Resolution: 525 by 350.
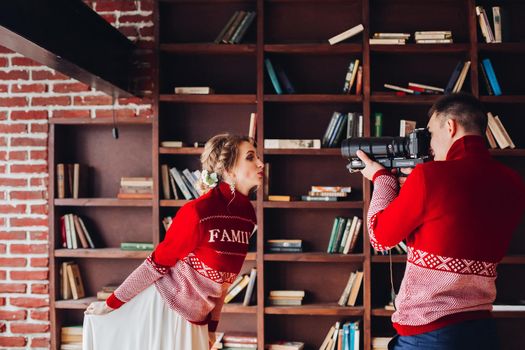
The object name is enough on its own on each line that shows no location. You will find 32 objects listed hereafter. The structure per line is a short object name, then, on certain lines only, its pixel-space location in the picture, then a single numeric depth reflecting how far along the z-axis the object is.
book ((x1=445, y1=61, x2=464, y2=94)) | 3.39
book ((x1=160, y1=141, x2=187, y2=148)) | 3.46
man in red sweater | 1.67
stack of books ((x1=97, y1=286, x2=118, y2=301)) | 3.51
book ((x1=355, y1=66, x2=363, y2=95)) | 3.41
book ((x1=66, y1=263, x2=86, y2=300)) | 3.56
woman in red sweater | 2.20
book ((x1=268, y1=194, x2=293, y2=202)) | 3.42
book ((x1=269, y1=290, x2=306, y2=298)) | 3.46
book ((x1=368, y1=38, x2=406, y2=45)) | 3.39
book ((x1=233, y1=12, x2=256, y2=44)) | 3.46
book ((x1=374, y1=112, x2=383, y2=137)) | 3.42
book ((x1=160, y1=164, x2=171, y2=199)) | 3.49
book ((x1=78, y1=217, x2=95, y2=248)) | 3.58
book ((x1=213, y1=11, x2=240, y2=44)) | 3.46
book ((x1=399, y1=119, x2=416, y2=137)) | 3.41
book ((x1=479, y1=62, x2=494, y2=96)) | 3.38
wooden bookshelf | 3.39
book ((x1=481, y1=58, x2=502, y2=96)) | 3.36
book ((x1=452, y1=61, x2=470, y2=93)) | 3.38
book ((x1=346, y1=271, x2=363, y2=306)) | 3.40
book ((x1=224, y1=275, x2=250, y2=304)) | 3.46
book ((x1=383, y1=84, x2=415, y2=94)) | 3.43
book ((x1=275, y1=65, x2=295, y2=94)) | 3.47
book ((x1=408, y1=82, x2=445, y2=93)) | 3.42
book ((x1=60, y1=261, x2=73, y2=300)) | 3.55
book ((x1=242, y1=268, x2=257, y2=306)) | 3.40
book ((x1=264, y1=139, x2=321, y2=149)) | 3.41
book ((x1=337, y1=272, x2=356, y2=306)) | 3.43
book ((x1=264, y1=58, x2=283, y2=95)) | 3.44
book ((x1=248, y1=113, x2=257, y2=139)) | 3.44
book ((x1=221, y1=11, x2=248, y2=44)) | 3.46
